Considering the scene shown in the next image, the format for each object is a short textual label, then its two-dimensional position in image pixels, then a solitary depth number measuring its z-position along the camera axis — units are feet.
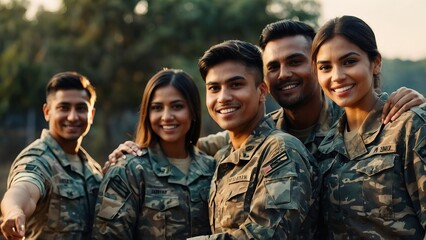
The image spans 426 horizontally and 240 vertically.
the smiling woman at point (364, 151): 10.29
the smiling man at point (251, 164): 10.27
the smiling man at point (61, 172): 13.87
